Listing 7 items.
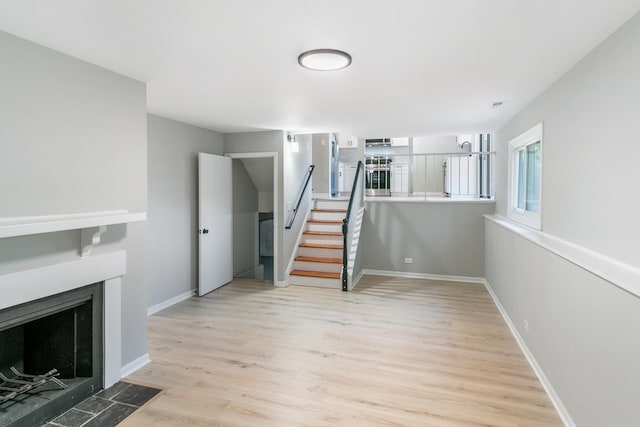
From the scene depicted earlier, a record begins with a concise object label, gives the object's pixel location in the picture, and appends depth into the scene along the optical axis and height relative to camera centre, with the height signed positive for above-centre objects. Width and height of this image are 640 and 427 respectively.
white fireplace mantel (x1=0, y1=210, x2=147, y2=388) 1.97 -0.45
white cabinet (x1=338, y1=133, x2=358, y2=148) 9.97 +1.73
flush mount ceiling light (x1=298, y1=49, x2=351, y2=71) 2.28 +0.95
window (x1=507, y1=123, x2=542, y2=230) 3.60 +0.33
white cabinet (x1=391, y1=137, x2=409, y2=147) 9.45 +1.64
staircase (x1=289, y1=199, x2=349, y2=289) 5.48 -0.73
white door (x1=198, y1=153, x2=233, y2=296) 4.96 -0.28
